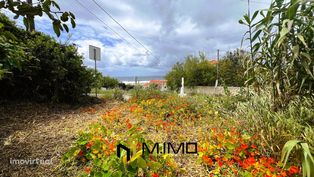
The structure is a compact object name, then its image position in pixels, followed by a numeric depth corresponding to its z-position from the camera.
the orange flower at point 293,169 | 1.20
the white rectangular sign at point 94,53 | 4.69
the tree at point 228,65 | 11.87
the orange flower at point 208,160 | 1.44
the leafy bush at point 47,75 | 3.17
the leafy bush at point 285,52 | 1.46
